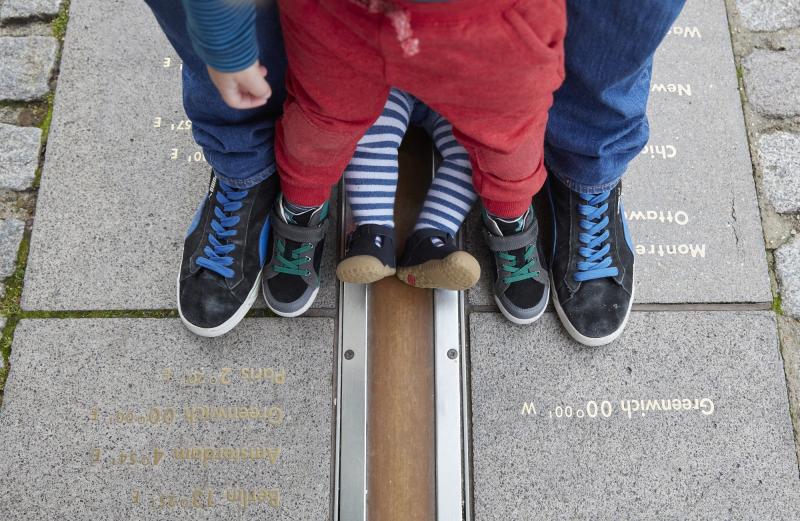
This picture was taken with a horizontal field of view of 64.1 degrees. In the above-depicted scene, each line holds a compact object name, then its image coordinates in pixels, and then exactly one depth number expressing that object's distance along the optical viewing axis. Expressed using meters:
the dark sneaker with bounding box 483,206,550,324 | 1.35
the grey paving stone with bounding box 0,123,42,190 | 1.54
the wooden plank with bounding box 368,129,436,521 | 1.30
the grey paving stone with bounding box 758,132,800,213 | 1.53
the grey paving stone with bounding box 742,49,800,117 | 1.62
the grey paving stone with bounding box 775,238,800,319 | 1.45
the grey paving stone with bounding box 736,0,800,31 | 1.71
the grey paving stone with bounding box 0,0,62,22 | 1.71
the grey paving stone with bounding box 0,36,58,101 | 1.62
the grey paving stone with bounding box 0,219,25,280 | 1.46
